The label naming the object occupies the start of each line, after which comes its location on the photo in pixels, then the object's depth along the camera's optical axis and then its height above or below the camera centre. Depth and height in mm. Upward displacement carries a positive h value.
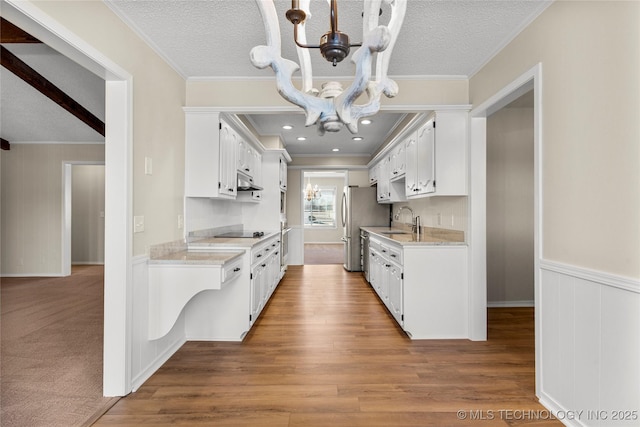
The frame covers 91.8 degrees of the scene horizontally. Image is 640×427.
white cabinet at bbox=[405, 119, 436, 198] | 3203 +574
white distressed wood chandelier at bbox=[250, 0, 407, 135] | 1030 +526
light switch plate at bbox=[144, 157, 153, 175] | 2338 +378
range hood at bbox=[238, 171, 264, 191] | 3782 +421
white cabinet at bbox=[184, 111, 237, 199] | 3066 +606
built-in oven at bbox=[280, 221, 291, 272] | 5536 -610
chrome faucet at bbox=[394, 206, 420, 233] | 4285 -85
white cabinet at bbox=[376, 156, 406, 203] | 4957 +478
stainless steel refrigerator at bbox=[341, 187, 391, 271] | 6352 -9
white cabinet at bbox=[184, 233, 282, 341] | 2959 -929
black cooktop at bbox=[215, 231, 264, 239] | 4066 -270
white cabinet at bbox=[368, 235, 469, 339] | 3023 -753
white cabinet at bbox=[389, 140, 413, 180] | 4199 +761
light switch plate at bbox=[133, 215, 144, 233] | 2189 -63
